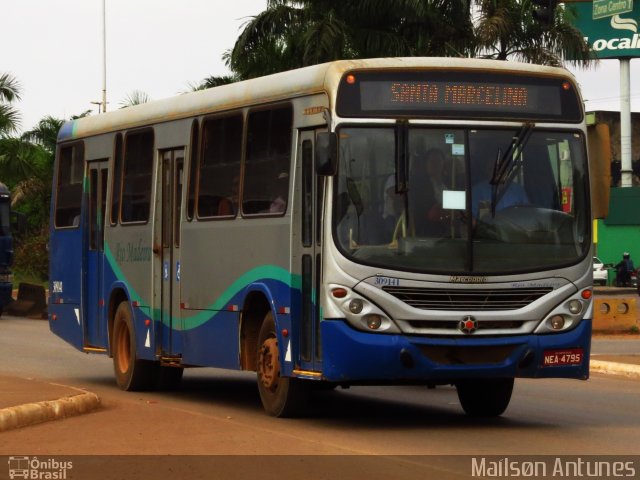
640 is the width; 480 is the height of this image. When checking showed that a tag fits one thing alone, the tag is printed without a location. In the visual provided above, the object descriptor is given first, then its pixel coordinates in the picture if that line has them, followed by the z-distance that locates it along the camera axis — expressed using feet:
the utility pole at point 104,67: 200.54
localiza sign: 229.86
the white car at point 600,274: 205.57
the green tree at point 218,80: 147.84
